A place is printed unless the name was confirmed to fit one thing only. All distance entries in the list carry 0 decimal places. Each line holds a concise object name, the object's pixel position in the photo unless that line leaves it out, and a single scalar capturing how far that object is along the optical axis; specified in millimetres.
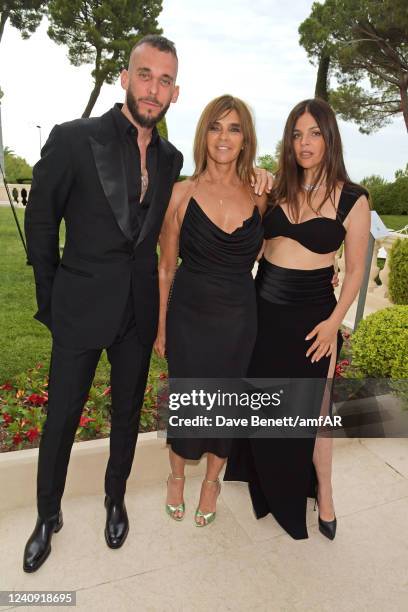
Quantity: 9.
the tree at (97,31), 28203
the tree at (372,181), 22347
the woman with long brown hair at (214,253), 2596
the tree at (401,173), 21203
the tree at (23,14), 28138
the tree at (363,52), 20391
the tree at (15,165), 53347
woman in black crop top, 2617
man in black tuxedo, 2285
